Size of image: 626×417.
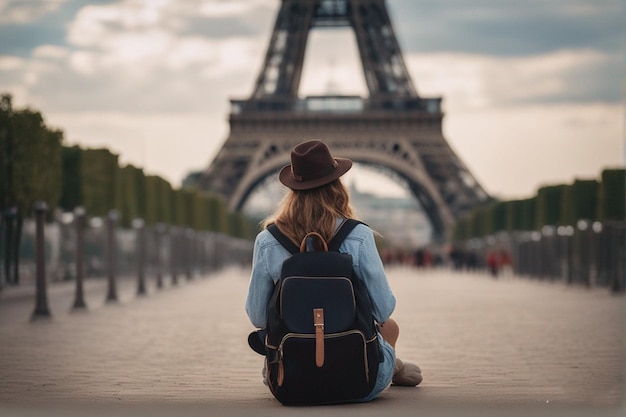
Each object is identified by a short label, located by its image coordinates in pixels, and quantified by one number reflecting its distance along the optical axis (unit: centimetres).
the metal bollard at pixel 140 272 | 2709
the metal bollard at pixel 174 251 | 3509
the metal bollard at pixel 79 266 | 2002
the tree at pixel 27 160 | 2777
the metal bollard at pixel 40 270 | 1736
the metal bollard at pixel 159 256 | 3144
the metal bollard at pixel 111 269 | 2312
